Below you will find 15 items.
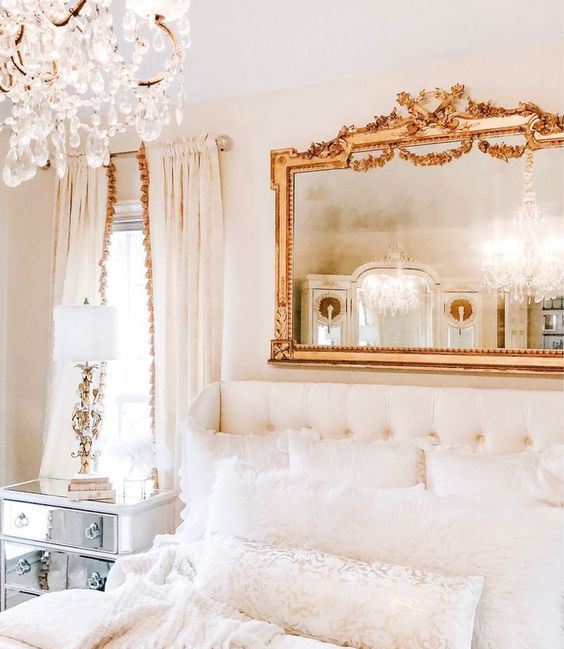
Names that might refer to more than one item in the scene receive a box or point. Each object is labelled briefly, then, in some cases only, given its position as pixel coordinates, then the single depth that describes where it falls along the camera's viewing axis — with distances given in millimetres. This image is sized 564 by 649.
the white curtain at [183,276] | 3053
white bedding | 1700
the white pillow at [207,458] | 2572
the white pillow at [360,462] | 2340
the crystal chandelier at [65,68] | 1542
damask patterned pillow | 1656
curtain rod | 3111
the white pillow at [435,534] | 1735
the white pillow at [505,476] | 2141
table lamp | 2973
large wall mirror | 2494
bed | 1722
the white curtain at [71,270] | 3410
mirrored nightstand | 2842
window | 3461
